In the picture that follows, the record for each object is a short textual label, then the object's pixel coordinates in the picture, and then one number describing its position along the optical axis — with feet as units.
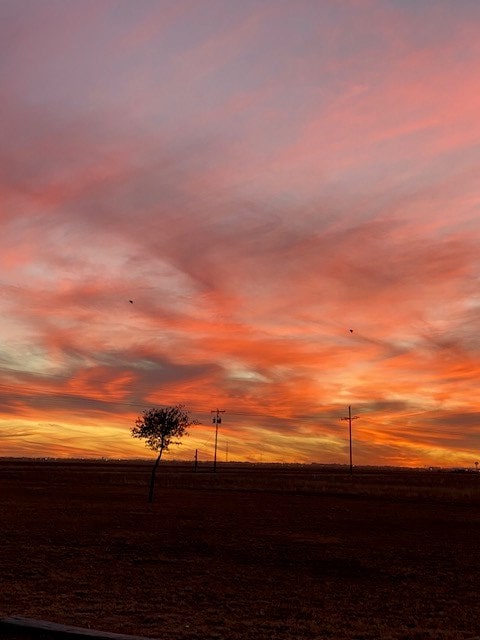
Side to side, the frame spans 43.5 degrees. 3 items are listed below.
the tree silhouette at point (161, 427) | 176.86
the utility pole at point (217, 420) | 490.49
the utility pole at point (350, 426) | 462.31
